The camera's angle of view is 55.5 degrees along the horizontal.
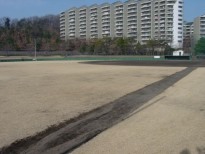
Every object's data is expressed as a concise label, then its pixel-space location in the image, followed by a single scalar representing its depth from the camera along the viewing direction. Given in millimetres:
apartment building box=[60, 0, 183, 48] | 78707
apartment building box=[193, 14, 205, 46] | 86927
